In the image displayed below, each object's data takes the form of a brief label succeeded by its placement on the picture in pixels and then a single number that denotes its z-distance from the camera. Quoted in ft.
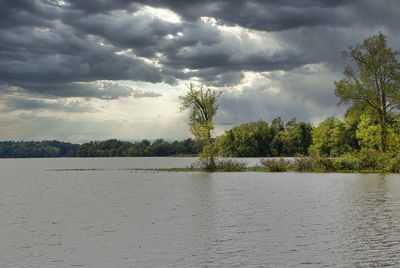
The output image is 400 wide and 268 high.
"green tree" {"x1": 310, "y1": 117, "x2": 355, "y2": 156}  453.17
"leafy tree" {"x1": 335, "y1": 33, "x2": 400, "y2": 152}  257.14
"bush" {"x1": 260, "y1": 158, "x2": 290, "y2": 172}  264.11
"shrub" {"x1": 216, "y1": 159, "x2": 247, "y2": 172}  276.41
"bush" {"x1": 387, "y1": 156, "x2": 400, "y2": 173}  228.22
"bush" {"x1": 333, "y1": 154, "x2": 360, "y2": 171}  246.88
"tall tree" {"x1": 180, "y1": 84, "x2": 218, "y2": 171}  271.08
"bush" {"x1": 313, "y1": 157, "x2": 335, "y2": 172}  250.10
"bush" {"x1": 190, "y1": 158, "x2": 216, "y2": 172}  280.51
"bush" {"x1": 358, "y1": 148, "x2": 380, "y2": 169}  240.32
